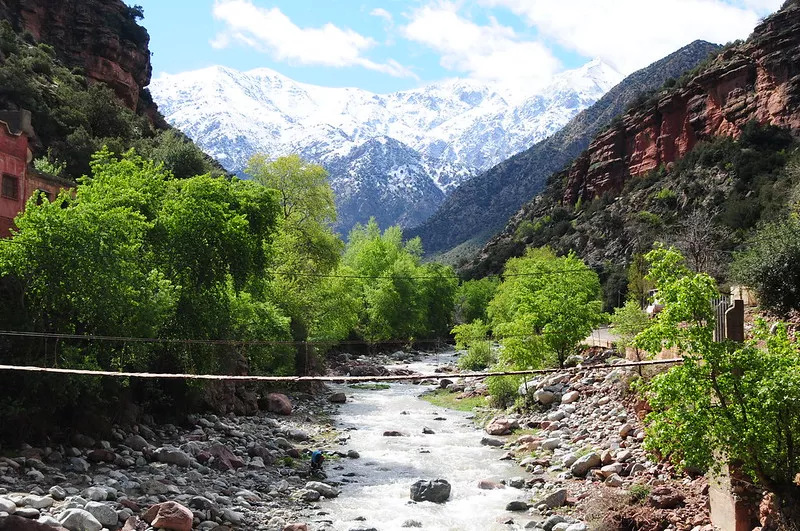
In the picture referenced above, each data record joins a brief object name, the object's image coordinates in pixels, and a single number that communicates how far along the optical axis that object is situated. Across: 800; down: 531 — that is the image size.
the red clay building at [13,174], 25.53
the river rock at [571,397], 26.31
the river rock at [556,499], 16.20
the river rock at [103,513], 13.24
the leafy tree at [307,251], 39.44
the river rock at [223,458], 19.38
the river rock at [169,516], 13.66
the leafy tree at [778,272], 21.77
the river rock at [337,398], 35.19
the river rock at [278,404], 29.59
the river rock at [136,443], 19.12
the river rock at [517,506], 16.50
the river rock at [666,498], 13.90
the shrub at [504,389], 30.59
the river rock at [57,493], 14.14
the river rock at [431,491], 17.58
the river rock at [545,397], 27.45
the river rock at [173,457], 18.61
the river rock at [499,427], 25.73
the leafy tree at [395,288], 63.91
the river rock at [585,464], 18.05
